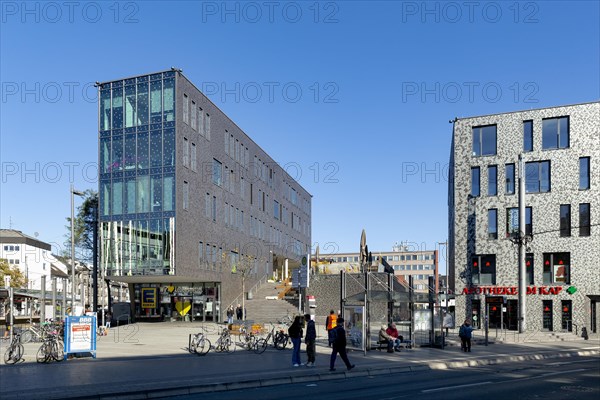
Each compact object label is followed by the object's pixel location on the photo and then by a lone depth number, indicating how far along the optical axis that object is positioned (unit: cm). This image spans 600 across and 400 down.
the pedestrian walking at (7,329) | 3678
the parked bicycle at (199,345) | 2650
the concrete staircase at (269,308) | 5575
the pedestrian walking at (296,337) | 2238
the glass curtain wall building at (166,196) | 5209
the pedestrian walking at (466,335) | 3026
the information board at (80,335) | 2400
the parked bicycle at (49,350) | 2312
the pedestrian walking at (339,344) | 2108
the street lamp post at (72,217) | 3681
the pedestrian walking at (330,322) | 2731
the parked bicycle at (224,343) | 2803
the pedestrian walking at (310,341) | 2225
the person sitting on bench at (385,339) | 2831
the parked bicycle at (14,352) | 2267
